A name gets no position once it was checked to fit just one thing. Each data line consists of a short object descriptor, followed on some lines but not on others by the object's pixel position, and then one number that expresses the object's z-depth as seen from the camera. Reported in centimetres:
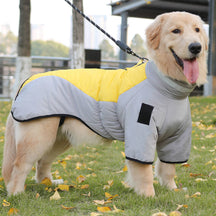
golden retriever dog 329
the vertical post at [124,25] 2398
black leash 427
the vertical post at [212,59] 1931
